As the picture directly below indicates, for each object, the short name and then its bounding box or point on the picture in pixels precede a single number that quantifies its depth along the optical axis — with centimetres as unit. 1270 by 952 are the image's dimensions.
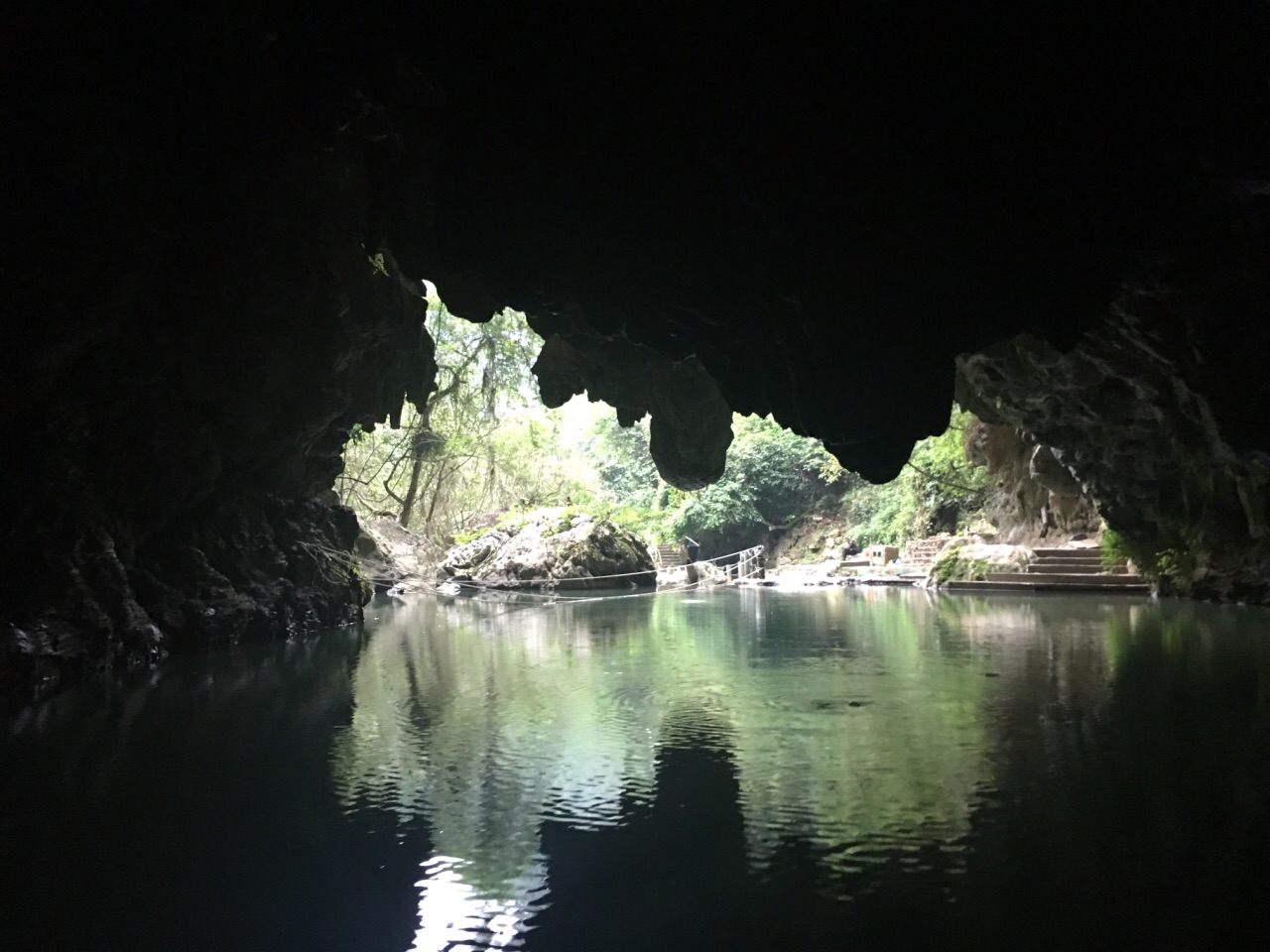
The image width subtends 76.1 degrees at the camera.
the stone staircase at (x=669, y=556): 3323
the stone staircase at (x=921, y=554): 2286
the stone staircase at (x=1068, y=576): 1559
